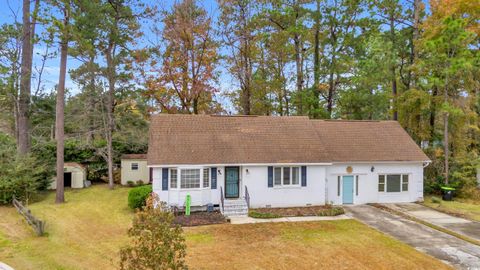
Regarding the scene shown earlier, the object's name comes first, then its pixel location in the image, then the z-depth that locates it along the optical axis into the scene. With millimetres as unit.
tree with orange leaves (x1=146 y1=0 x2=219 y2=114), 25516
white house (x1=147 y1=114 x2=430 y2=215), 15961
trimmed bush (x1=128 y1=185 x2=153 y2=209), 16000
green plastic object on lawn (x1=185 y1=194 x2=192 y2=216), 15445
